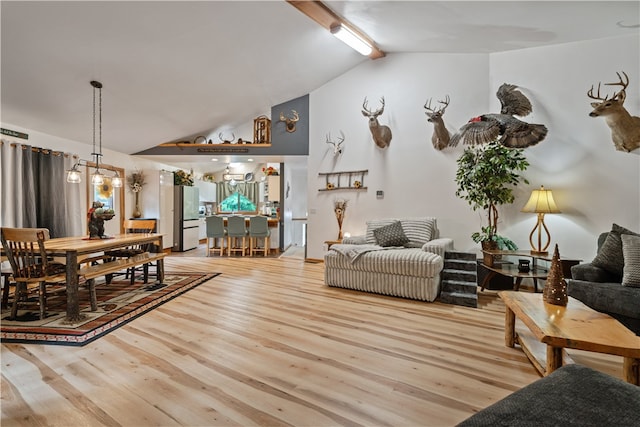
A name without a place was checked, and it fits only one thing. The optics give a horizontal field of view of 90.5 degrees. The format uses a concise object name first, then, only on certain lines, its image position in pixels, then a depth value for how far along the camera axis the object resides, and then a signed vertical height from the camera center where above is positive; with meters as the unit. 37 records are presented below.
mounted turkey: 3.96 +0.99
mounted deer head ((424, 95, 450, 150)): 4.75 +1.22
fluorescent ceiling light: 4.25 +2.40
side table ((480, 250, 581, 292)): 3.58 -0.75
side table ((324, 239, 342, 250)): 5.57 -0.64
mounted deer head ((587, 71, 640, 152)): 3.39 +0.93
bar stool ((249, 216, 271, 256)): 6.98 -0.49
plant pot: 3.98 -0.55
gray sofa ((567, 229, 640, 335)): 2.33 -0.67
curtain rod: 4.22 +0.82
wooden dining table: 2.85 -0.43
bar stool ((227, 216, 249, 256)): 7.02 -0.53
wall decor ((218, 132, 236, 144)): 6.93 +1.55
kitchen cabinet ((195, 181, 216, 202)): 9.24 +0.48
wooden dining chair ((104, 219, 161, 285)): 4.35 -0.64
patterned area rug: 2.52 -1.04
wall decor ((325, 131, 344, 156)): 5.99 +1.13
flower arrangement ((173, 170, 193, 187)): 7.71 +0.68
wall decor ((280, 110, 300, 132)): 6.47 +1.74
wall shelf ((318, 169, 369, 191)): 5.76 +0.48
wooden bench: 3.13 -0.66
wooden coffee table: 1.54 -0.67
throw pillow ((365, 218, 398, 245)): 4.73 -0.32
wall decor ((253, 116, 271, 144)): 6.78 +1.64
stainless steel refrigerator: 7.55 -0.26
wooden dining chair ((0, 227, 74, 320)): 2.77 -0.49
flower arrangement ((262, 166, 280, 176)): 8.60 +0.95
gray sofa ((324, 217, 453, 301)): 3.61 -0.66
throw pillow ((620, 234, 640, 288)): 2.50 -0.45
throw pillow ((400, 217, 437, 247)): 4.54 -0.34
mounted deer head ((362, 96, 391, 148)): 5.33 +1.29
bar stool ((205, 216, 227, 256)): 7.05 -0.51
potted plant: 4.10 +0.36
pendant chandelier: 3.56 +1.16
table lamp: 3.85 -0.02
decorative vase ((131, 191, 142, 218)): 7.01 -0.09
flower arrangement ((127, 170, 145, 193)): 6.83 +0.54
